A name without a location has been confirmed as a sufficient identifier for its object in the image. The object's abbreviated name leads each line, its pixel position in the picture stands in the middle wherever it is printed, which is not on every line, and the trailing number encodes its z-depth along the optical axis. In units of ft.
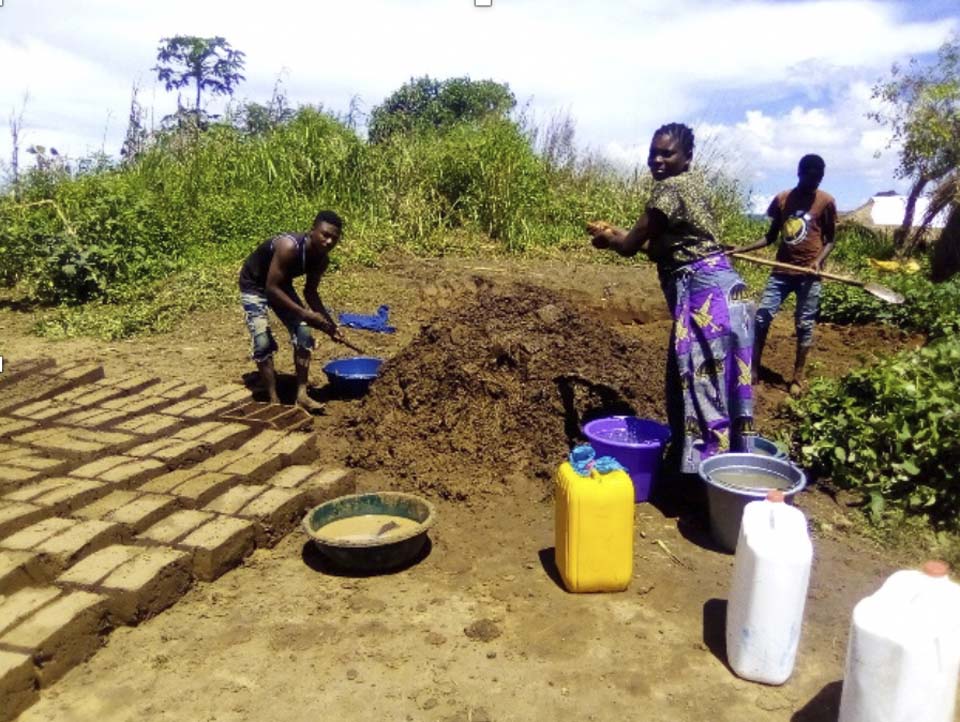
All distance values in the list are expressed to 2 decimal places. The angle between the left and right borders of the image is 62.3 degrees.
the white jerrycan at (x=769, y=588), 8.68
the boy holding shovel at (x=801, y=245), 18.56
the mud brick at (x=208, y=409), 16.02
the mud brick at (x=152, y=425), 15.15
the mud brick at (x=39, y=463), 13.31
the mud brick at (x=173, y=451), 14.02
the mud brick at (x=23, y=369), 17.74
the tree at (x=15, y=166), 33.78
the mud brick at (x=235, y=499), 12.48
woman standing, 12.16
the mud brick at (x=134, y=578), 10.07
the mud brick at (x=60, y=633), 8.92
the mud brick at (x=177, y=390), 17.20
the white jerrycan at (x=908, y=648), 6.97
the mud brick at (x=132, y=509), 11.71
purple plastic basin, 13.07
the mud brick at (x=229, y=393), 17.17
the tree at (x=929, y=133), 46.14
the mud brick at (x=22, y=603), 9.32
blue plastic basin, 17.97
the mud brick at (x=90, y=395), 16.56
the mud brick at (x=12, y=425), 15.06
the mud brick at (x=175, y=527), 11.46
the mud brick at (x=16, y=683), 8.36
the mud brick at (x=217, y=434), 14.83
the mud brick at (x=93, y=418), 15.34
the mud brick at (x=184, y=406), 16.15
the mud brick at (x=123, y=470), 13.07
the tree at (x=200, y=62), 63.46
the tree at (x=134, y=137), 37.35
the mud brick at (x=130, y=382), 17.58
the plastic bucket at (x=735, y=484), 11.64
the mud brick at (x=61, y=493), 12.12
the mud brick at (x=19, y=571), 10.11
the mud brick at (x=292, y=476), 13.63
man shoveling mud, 16.38
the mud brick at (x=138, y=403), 16.26
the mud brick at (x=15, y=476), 12.76
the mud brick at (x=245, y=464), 13.67
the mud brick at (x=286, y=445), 14.80
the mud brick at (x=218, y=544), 11.20
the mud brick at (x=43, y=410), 15.80
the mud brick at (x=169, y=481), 12.92
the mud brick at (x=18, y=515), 11.41
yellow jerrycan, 10.55
